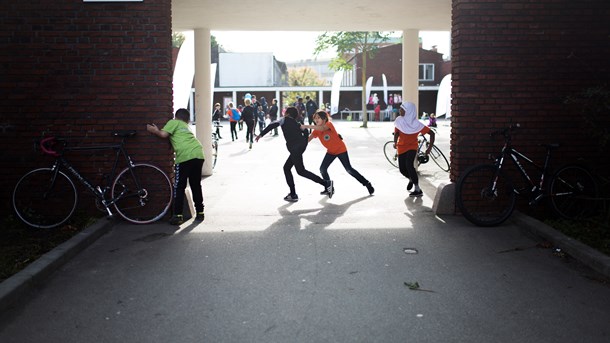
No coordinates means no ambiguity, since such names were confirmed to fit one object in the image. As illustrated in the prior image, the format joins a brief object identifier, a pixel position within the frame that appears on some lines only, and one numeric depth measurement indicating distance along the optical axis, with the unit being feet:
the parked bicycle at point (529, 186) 26.96
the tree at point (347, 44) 120.16
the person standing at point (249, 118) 78.84
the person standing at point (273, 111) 99.60
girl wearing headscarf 35.70
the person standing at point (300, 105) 100.14
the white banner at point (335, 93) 149.79
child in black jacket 35.19
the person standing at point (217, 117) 84.16
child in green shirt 27.35
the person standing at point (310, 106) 104.99
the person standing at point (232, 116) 87.61
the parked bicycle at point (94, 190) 27.07
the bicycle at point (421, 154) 48.57
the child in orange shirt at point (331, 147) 36.32
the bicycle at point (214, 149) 51.21
